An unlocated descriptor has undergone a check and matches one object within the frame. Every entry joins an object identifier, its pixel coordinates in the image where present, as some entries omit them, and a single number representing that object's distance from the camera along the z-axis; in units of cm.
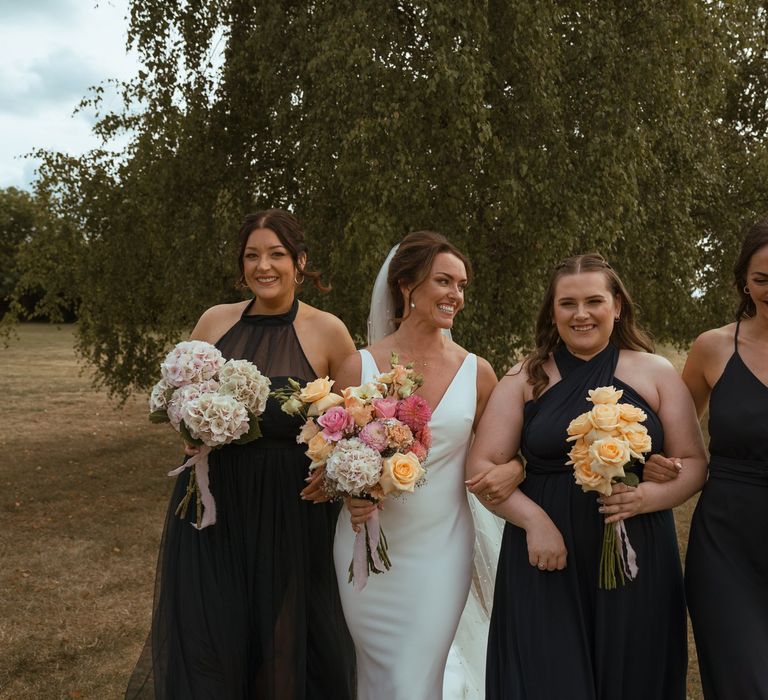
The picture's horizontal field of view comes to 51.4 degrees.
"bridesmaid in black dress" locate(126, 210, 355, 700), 384
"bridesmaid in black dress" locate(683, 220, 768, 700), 312
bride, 378
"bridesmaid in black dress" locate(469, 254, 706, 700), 315
